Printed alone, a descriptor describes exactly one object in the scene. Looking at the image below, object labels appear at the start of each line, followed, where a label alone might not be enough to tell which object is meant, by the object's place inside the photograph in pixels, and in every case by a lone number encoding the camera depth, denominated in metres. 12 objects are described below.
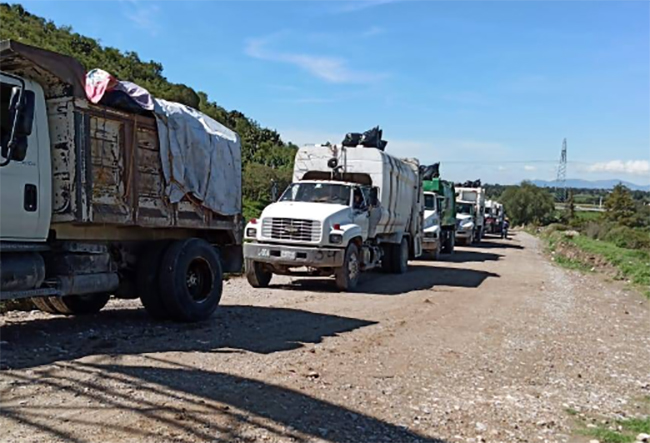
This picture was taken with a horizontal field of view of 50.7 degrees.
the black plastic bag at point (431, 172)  28.28
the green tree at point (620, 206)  84.32
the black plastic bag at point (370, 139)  17.27
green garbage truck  24.91
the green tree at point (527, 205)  92.12
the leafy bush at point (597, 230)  49.53
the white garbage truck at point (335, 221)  13.90
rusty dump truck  7.19
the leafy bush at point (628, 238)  39.47
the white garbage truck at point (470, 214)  35.25
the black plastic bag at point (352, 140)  17.16
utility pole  119.88
